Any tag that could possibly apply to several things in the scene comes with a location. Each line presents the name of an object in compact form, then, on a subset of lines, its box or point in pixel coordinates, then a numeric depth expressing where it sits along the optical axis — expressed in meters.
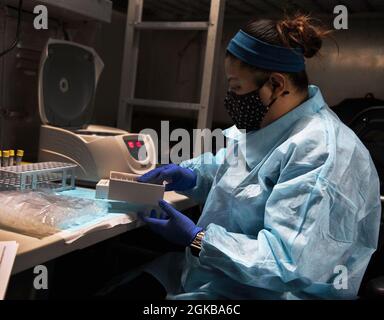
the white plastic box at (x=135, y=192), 1.09
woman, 0.88
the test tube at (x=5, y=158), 1.29
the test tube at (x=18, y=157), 1.34
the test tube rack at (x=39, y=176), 1.11
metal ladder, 1.82
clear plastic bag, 0.89
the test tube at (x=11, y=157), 1.30
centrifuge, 1.37
